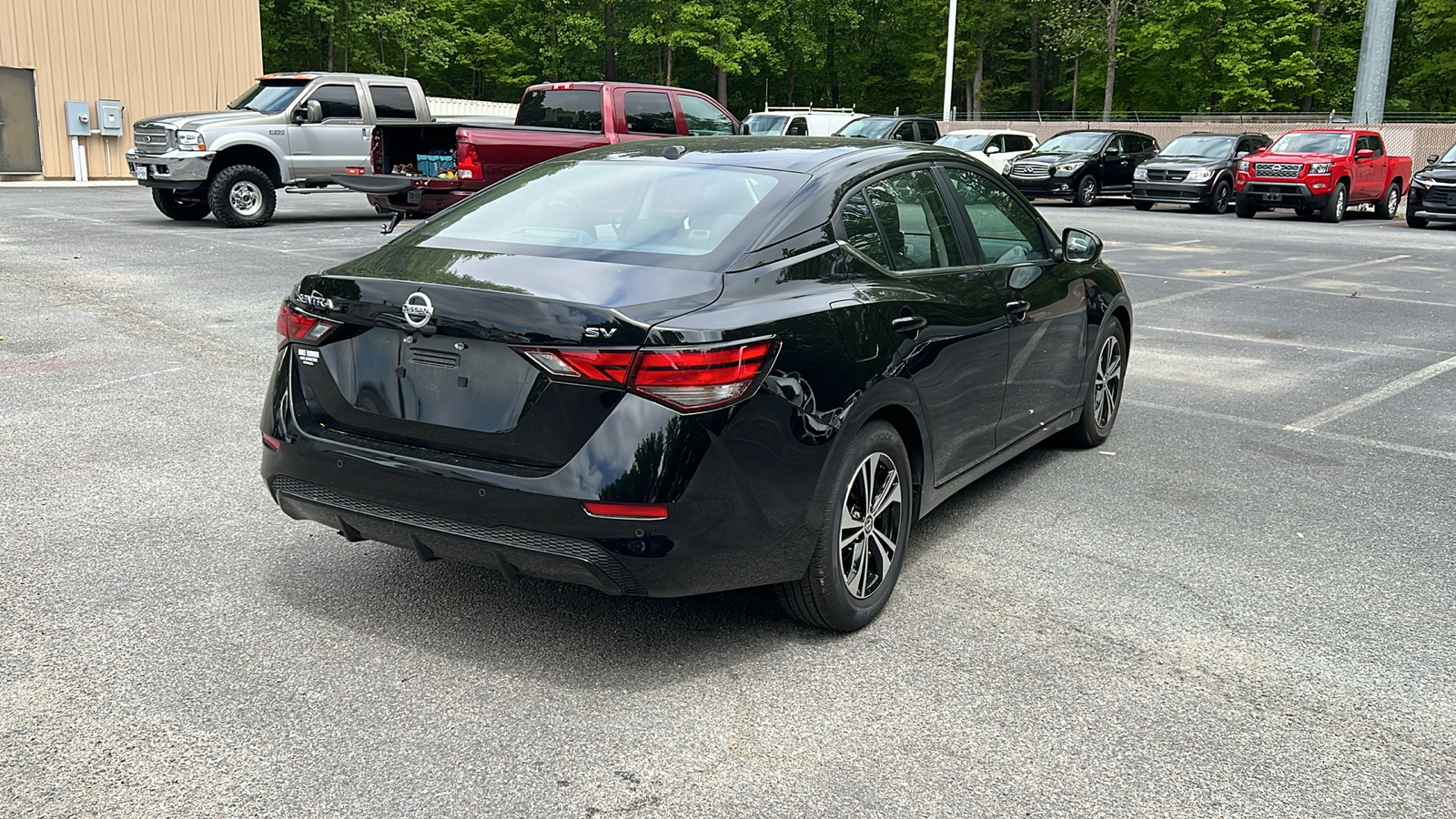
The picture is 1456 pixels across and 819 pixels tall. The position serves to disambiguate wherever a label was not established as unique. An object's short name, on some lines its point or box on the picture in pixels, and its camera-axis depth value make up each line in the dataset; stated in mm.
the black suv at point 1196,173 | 26906
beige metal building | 26297
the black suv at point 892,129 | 30266
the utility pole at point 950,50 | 42625
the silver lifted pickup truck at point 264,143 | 17562
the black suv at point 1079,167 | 28641
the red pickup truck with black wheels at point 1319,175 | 24578
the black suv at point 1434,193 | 22656
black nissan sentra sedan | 3482
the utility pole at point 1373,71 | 32344
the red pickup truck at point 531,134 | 15758
